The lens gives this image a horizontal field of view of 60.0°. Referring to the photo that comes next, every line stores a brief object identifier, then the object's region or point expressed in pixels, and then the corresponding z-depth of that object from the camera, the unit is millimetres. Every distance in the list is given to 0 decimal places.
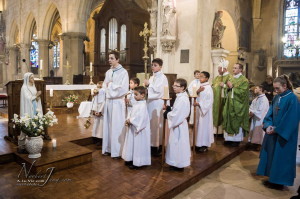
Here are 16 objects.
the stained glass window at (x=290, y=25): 14281
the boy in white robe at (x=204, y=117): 5230
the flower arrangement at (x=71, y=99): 9686
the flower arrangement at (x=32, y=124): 3959
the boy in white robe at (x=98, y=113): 5121
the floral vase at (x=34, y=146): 3973
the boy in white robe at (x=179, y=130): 3924
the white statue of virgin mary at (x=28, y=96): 4641
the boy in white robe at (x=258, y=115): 6023
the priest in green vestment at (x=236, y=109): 5758
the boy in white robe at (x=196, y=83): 6000
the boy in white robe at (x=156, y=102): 4613
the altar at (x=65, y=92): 9500
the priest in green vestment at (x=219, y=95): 6145
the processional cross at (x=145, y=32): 8504
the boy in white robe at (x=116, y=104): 4535
